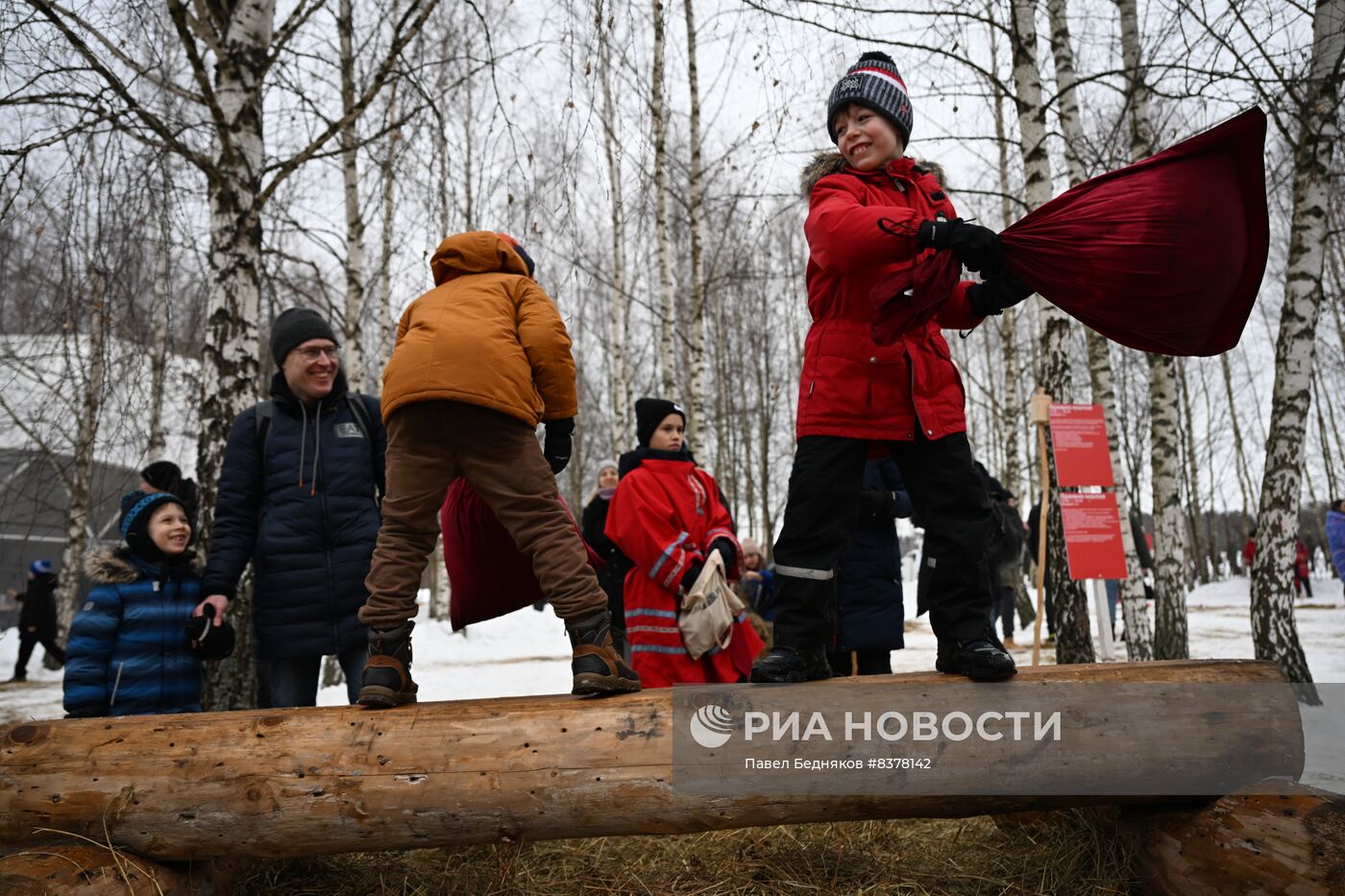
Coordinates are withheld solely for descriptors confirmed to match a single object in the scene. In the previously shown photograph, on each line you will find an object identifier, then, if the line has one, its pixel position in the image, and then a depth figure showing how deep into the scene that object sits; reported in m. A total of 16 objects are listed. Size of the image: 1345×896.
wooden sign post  5.59
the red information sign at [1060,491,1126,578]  5.71
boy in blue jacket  3.32
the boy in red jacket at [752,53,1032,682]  2.74
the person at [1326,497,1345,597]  14.57
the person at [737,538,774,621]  8.34
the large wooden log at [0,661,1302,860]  2.46
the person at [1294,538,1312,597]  19.34
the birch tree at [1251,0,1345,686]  6.36
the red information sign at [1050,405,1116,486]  5.87
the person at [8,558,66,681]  11.57
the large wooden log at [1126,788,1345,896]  2.23
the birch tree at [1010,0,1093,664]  6.01
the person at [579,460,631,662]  4.98
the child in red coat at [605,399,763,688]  3.82
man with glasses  3.38
